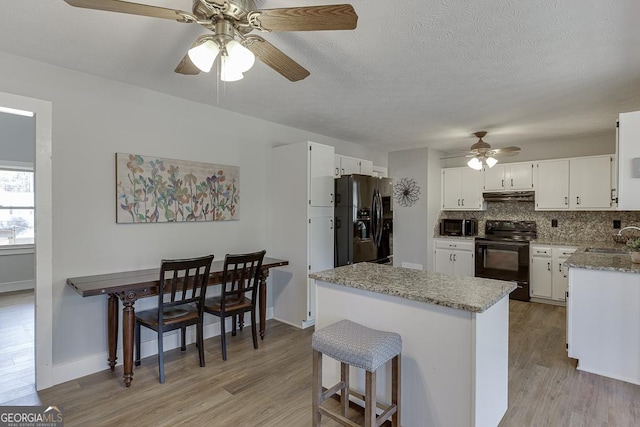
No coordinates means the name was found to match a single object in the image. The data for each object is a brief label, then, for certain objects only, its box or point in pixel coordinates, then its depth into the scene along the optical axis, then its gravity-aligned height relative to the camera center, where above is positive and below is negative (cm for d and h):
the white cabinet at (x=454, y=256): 533 -71
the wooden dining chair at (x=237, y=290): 296 -74
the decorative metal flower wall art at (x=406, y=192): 580 +38
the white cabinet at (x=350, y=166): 446 +67
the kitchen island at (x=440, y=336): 172 -69
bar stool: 169 -76
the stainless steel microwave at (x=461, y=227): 576 -24
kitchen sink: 378 -42
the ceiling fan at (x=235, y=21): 137 +85
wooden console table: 243 -60
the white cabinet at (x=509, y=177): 504 +58
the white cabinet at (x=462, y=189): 555 +43
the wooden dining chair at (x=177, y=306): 254 -81
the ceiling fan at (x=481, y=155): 434 +78
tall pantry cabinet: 381 -11
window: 542 +7
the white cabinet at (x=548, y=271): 454 -81
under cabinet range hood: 505 +28
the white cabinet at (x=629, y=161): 264 +43
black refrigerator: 409 -8
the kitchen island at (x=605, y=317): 258 -84
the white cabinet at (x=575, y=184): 444 +43
